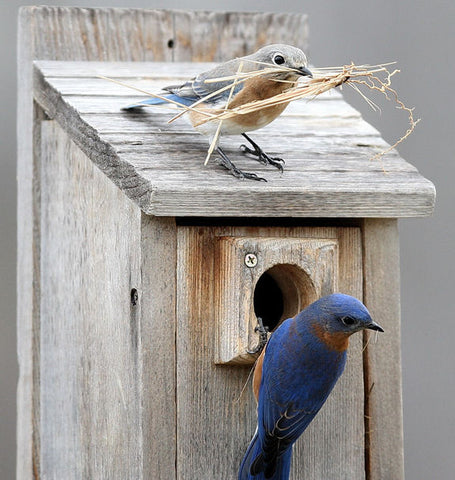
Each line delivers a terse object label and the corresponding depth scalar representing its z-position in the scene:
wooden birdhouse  6.55
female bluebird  6.66
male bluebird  6.48
